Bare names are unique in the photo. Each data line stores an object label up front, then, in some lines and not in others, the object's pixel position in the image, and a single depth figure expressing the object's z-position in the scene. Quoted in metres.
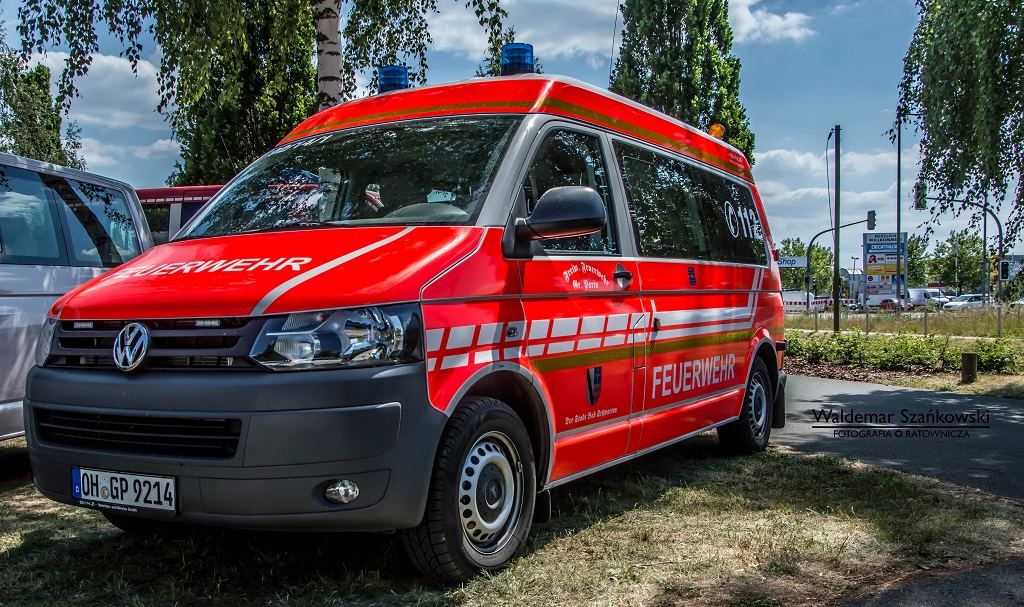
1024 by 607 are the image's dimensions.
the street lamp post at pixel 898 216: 39.78
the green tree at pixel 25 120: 24.78
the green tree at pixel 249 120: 20.31
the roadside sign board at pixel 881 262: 38.41
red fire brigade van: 3.19
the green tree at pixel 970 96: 10.96
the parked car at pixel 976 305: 28.46
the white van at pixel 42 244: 5.73
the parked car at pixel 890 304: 56.24
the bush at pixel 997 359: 14.27
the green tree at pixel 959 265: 77.23
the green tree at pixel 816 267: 108.45
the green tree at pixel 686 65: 33.56
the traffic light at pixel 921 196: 13.04
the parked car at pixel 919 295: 68.00
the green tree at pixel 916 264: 89.81
